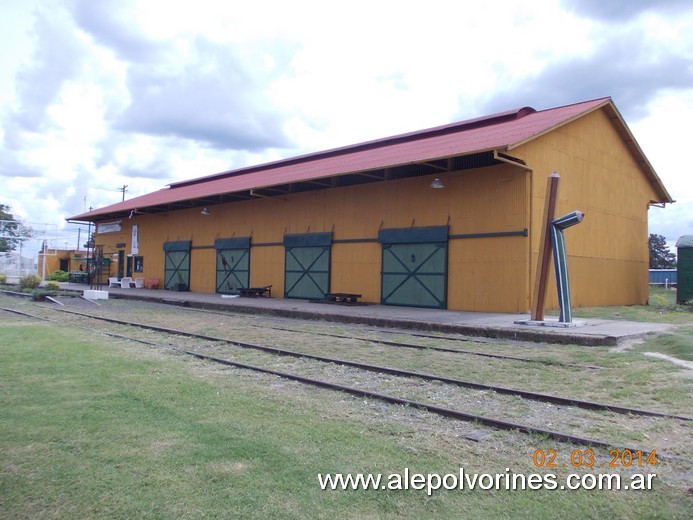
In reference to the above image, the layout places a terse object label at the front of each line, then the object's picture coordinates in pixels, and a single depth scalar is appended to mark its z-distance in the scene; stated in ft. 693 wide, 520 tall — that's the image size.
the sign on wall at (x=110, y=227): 120.16
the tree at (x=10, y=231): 220.64
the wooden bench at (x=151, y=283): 105.19
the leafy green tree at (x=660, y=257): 189.78
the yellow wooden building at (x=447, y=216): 54.75
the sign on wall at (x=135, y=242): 113.91
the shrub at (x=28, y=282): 92.89
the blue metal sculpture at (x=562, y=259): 42.32
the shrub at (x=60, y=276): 137.39
